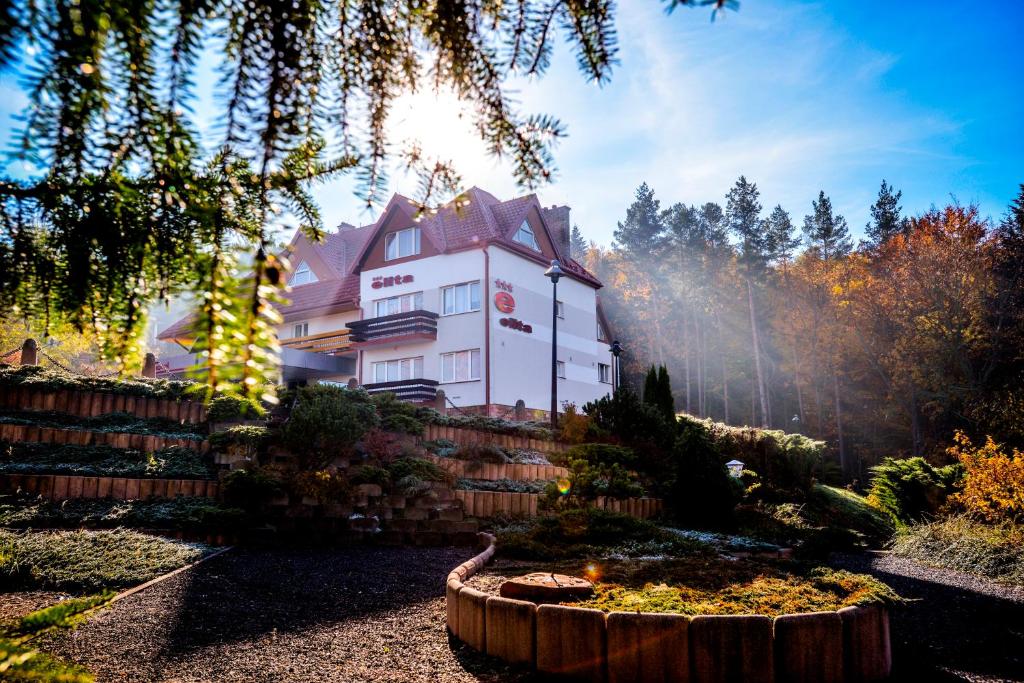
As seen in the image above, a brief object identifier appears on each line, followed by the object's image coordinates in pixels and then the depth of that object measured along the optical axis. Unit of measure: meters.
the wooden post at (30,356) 12.65
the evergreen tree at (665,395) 19.56
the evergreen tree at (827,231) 44.75
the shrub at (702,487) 10.88
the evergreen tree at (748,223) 41.56
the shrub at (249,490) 8.58
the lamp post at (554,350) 17.55
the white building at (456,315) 24.31
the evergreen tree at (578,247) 61.34
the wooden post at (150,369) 14.85
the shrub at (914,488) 13.15
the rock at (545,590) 4.62
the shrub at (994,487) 10.05
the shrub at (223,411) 10.63
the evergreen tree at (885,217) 40.97
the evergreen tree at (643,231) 48.41
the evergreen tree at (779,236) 44.81
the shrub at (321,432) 9.80
